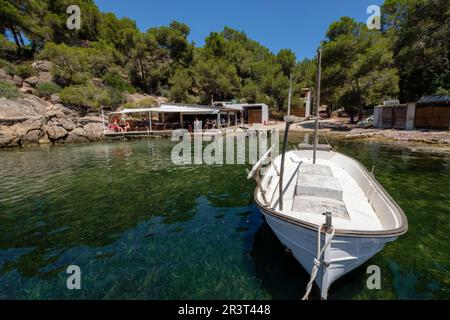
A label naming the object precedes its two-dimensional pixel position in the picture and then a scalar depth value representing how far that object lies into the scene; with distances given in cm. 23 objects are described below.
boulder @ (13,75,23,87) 3135
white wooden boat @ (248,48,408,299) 327
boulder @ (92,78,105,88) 3718
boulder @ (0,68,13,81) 3042
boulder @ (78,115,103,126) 2746
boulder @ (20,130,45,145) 2257
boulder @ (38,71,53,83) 3320
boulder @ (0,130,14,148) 2111
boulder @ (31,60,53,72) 3527
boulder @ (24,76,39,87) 3275
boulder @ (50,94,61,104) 3061
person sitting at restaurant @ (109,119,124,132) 2781
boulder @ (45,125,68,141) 2403
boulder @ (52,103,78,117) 2945
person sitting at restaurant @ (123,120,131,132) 2781
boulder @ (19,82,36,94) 3093
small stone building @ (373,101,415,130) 2369
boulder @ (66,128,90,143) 2483
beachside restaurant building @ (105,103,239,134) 2756
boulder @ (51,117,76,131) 2523
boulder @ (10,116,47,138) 2239
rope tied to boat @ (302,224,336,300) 317
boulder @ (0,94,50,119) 2429
